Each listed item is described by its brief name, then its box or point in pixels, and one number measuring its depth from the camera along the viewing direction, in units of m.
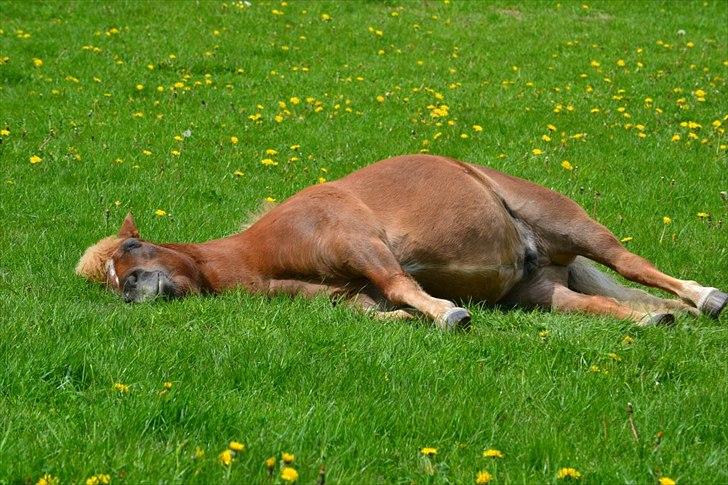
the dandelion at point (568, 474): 7.84
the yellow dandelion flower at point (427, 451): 8.15
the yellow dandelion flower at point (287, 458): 7.30
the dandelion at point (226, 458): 7.52
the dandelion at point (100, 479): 7.20
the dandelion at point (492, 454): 8.13
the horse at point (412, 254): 13.41
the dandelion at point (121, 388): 9.23
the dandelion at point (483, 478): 7.60
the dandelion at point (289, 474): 7.17
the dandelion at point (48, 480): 7.18
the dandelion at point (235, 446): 7.54
